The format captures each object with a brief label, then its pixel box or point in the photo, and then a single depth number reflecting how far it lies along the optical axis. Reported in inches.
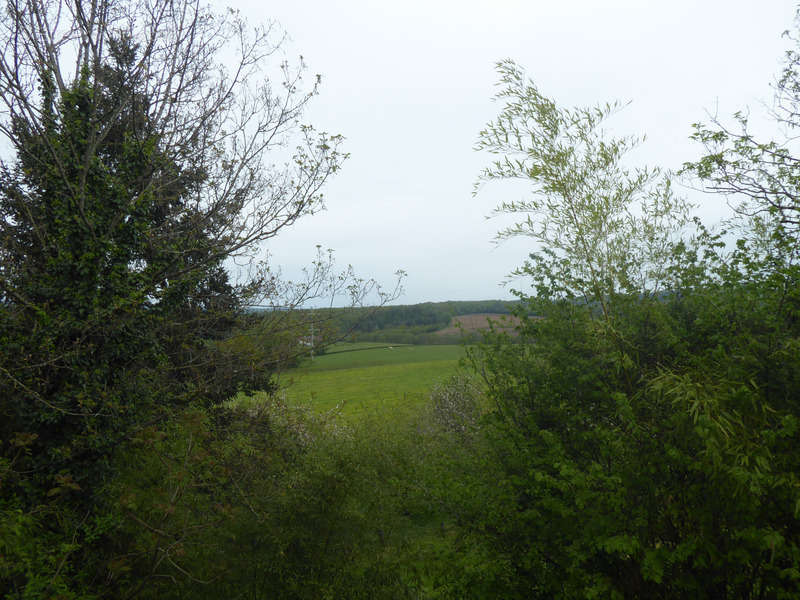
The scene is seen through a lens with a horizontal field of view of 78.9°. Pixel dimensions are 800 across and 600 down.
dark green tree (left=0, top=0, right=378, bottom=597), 287.3
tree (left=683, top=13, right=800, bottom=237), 241.0
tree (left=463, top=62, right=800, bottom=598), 158.2
